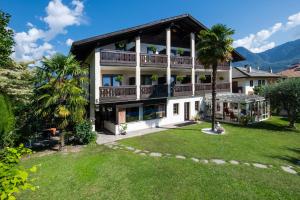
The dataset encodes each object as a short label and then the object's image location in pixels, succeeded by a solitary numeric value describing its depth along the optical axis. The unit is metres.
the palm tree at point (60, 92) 13.61
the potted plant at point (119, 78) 19.44
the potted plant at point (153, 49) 21.85
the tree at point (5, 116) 6.27
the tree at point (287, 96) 19.98
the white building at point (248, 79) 33.41
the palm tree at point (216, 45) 16.98
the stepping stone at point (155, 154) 13.06
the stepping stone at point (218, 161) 11.63
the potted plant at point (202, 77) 26.10
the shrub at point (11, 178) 2.54
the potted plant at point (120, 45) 19.70
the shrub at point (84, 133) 15.67
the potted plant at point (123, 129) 18.87
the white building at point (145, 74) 18.09
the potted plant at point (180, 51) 24.08
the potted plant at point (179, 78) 23.19
